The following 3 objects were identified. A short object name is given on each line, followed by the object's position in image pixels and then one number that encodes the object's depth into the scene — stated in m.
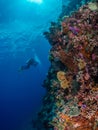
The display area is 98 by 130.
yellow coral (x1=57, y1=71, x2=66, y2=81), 4.16
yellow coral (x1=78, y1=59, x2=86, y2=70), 3.46
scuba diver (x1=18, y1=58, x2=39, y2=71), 11.67
